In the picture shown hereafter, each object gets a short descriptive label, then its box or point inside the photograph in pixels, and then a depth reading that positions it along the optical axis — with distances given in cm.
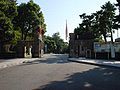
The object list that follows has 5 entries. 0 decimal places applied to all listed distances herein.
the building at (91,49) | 1758
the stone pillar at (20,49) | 2180
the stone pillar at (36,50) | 2232
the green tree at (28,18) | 2525
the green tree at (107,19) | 2343
